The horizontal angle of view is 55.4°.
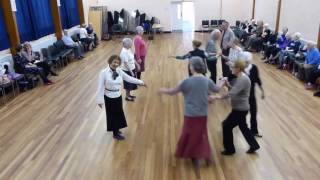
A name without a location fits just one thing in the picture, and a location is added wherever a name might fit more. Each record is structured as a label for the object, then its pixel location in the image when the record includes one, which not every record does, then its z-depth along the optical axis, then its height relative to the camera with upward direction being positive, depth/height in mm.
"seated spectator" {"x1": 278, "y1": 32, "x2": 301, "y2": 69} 8688 -1519
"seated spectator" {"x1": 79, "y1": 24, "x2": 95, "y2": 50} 12586 -1381
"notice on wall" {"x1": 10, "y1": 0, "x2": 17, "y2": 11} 8258 +14
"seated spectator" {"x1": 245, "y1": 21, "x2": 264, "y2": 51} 11501 -1481
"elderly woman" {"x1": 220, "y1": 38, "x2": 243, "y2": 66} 5655 -936
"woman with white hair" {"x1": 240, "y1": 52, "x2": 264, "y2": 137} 4411 -1100
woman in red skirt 3623 -1323
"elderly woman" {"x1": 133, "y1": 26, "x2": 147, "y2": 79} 6924 -1026
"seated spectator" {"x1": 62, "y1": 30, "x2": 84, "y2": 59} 11156 -1433
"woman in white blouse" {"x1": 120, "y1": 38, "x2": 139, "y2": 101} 6000 -1109
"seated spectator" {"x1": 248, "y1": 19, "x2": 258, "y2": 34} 12719 -1156
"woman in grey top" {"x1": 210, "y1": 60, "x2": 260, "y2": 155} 3881 -1382
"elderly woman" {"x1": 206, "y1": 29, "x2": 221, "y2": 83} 6316 -1009
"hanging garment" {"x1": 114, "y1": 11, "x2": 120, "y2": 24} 16533 -764
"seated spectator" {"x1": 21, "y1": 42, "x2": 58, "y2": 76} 8188 -1454
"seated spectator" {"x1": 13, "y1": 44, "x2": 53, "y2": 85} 7953 -1537
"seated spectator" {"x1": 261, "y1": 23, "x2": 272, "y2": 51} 10803 -1314
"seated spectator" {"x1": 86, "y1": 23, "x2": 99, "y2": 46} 13547 -1326
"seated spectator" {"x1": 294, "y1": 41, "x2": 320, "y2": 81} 7293 -1526
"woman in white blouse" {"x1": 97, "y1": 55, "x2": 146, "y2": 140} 4539 -1315
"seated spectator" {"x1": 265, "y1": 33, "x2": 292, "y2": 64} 9279 -1538
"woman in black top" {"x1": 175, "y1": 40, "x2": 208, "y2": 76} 5781 -957
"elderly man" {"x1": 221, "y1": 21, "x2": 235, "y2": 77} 6697 -882
